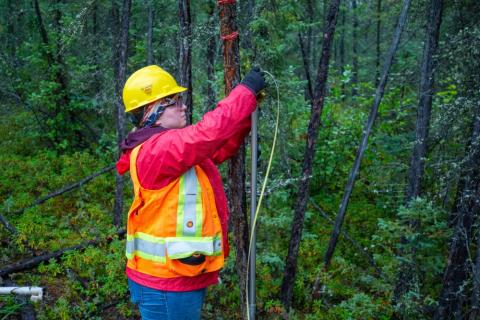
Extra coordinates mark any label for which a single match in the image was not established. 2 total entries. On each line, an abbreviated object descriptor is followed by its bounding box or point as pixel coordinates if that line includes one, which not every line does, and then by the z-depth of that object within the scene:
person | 2.81
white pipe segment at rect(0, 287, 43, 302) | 6.34
